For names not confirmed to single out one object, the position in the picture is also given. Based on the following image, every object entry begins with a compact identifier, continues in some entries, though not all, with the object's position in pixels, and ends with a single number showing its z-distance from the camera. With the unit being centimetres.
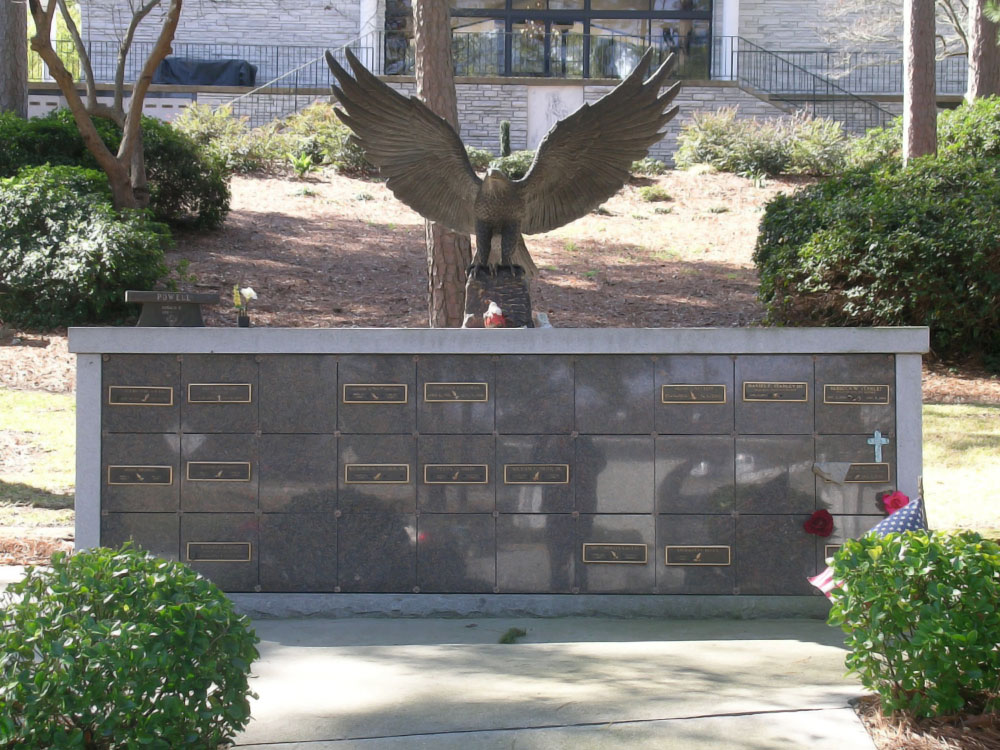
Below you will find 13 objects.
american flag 535
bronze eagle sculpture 688
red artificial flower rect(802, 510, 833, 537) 634
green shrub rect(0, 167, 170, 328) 1259
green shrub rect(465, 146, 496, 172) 1998
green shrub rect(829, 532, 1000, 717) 385
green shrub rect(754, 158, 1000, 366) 1152
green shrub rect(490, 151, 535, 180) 1822
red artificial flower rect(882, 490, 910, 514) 625
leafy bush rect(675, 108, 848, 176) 1991
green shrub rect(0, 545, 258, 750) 329
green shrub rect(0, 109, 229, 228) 1525
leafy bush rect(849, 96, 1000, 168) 1398
